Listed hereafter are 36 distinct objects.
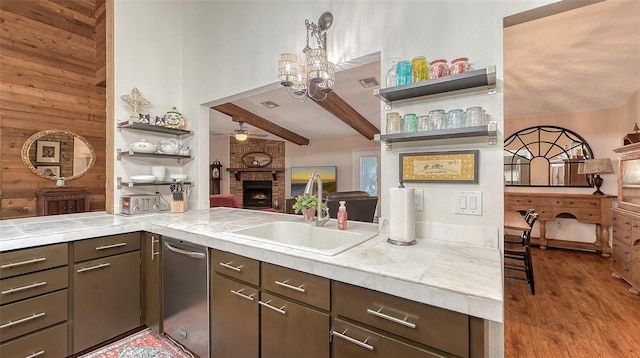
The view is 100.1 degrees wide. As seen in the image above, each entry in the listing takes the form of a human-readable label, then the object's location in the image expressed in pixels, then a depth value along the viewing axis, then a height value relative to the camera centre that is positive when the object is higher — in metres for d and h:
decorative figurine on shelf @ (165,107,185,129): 2.60 +0.59
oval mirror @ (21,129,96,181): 4.16 +0.43
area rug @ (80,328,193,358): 1.79 -1.16
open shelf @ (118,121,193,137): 2.34 +0.49
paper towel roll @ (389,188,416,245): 1.34 -0.18
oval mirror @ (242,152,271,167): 8.02 +0.63
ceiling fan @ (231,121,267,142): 5.44 +0.98
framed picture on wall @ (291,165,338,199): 7.08 +0.07
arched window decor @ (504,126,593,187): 4.31 +0.37
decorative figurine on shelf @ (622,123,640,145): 3.08 +0.48
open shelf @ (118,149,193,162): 2.38 +0.24
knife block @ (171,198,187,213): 2.49 -0.24
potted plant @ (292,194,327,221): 1.89 -0.18
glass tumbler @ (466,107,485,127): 1.28 +0.30
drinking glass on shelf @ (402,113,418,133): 1.44 +0.30
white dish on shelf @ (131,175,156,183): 2.39 +0.02
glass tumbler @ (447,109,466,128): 1.32 +0.30
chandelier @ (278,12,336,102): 1.65 +0.71
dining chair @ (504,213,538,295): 2.77 -0.75
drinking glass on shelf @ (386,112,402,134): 1.49 +0.31
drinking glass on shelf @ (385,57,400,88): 1.48 +0.59
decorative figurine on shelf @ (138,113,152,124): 2.42 +0.57
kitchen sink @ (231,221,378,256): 1.60 -0.36
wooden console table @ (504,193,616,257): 3.96 -0.48
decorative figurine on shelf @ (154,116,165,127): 2.50 +0.56
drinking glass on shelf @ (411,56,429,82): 1.40 +0.58
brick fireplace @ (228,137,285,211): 7.85 +0.15
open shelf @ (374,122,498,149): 1.24 +0.22
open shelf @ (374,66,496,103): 1.23 +0.47
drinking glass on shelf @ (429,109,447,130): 1.37 +0.31
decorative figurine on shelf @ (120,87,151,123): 2.41 +0.73
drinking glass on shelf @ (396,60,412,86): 1.43 +0.57
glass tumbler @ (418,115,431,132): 1.41 +0.30
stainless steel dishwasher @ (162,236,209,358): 1.60 -0.72
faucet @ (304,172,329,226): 1.78 -0.12
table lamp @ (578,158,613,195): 3.87 +0.16
